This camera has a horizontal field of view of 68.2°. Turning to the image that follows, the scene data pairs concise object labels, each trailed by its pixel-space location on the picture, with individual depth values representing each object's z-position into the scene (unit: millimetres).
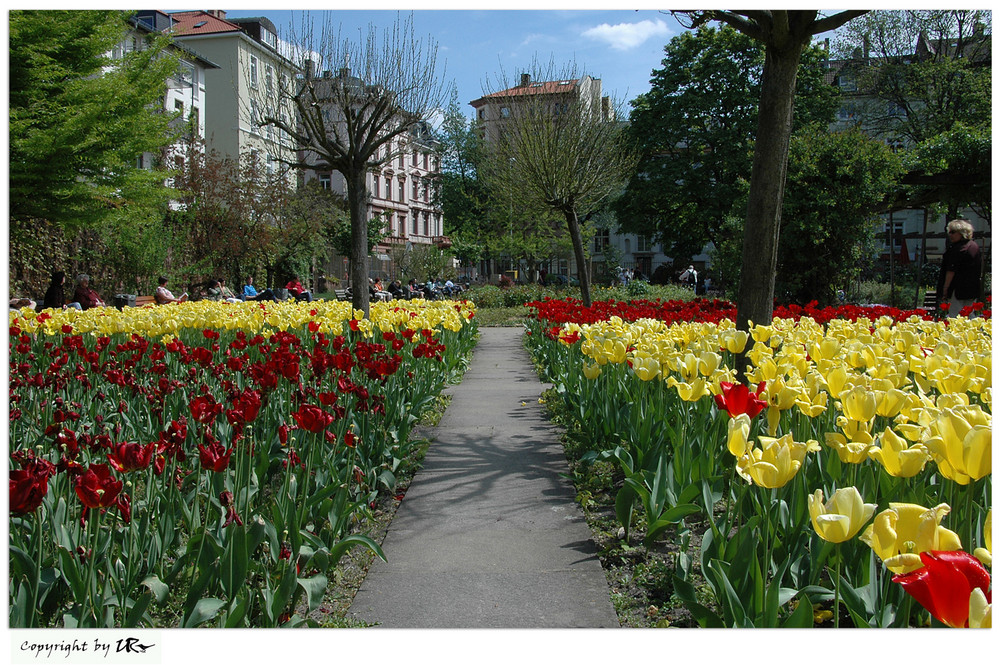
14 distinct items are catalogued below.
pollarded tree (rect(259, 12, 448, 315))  9398
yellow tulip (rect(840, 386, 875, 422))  1986
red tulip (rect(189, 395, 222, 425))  2443
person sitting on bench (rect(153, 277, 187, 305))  14258
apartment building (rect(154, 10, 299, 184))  34062
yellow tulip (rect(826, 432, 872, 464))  1853
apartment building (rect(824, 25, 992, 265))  26750
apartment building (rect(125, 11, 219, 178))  26531
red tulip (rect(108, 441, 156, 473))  1876
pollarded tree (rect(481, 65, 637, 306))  13133
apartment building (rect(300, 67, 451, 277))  48594
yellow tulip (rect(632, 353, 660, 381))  3178
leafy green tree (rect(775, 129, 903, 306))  11195
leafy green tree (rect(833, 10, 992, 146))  25281
